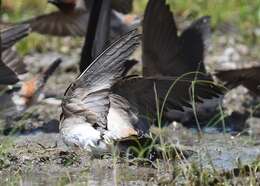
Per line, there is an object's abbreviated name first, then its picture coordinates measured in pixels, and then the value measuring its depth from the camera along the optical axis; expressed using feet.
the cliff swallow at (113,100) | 31.09
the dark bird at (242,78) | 42.52
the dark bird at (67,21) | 51.57
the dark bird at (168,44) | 38.93
